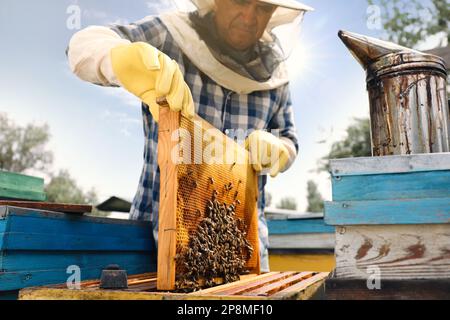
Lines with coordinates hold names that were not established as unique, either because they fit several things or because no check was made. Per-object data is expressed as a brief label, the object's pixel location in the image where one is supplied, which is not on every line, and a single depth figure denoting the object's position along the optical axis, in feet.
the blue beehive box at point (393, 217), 3.74
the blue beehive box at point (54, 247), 4.42
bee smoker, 4.58
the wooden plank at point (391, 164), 3.82
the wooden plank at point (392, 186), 3.81
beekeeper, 6.49
